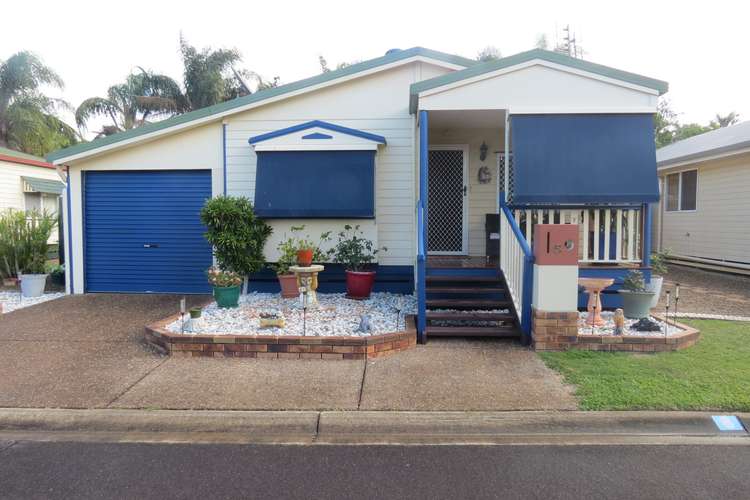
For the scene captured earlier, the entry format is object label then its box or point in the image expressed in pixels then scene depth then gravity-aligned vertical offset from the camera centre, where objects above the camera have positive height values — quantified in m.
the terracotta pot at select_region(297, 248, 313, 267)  8.00 -0.36
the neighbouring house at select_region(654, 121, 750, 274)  12.10 +0.82
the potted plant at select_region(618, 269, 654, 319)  6.96 -0.84
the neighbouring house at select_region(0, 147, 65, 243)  15.48 +1.44
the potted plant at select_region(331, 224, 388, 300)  8.26 -0.40
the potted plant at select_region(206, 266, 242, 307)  7.58 -0.78
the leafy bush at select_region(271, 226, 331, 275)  8.21 -0.25
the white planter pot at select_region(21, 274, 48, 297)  9.39 -0.94
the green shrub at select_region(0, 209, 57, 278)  10.27 -0.23
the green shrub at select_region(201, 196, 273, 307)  7.88 -0.06
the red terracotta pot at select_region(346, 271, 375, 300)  8.23 -0.79
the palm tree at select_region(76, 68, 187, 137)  25.47 +6.30
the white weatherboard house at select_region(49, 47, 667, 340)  7.29 +0.93
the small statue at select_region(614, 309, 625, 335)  6.15 -1.01
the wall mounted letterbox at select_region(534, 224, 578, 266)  5.99 -0.15
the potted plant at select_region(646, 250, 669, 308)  7.99 -0.55
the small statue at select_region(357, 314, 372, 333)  6.34 -1.11
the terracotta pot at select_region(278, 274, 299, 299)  8.10 -0.83
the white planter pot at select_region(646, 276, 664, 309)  7.94 -0.78
